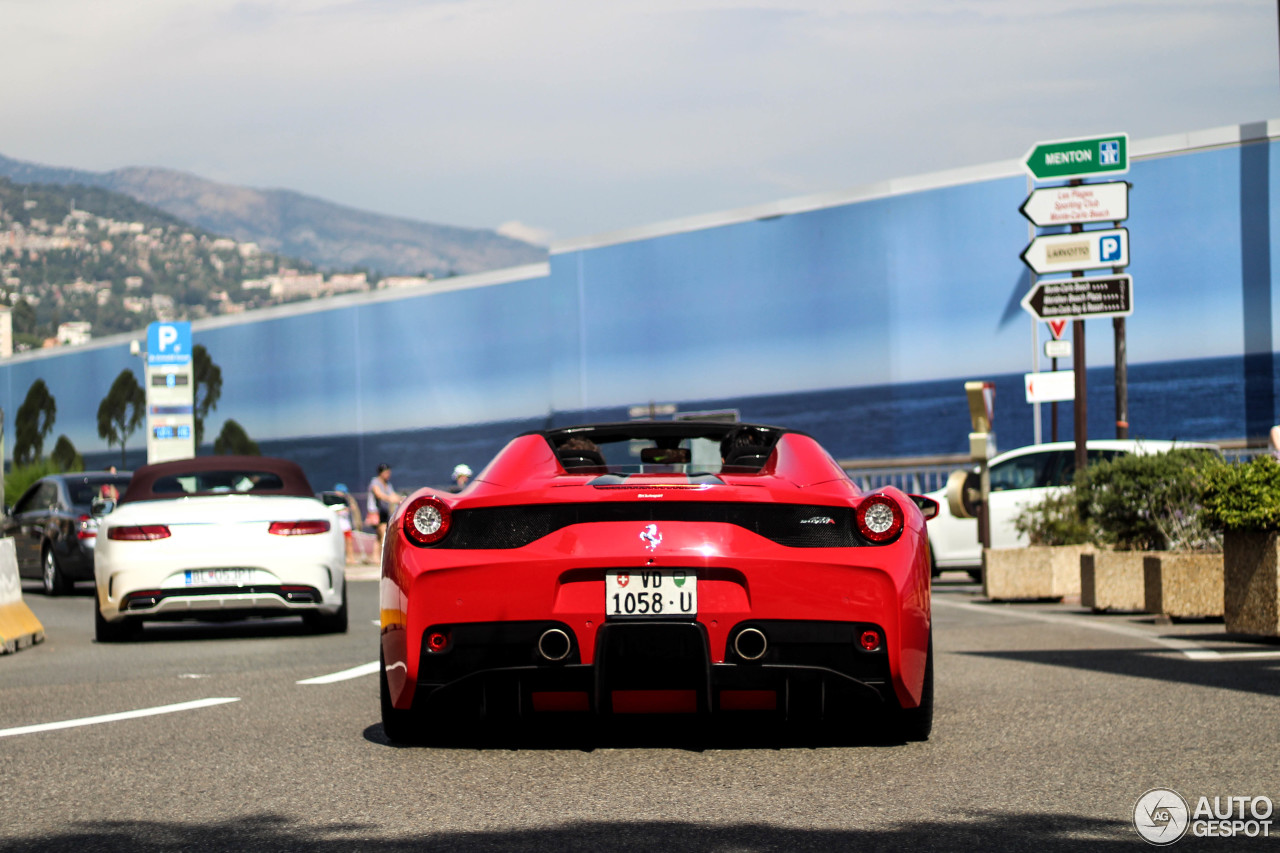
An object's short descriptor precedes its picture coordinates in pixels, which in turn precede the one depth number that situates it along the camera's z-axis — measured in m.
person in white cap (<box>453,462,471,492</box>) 27.64
